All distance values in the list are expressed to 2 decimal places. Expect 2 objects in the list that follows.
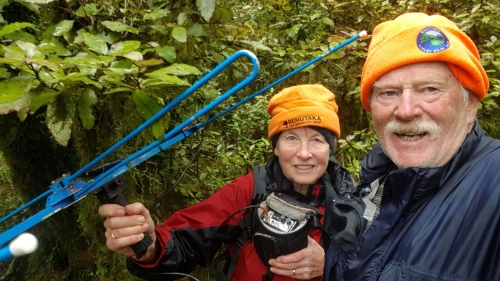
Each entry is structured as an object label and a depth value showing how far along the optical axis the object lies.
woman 0.64
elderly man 0.38
